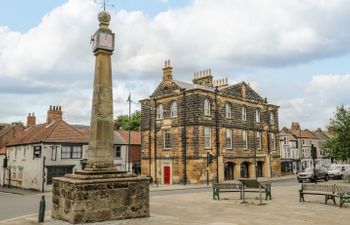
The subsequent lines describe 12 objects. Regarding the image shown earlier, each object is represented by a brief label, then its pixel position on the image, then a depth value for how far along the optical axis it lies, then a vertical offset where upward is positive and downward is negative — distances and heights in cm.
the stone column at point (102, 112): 1259 +160
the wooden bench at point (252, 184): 1637 -150
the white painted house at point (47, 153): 3212 +20
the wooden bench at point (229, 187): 1820 -184
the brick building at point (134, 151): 4419 +45
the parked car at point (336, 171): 3738 -204
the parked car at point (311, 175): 3219 -213
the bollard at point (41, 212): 1192 -201
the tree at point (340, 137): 3016 +138
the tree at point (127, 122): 6138 +601
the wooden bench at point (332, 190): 1508 -178
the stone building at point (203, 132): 3425 +239
